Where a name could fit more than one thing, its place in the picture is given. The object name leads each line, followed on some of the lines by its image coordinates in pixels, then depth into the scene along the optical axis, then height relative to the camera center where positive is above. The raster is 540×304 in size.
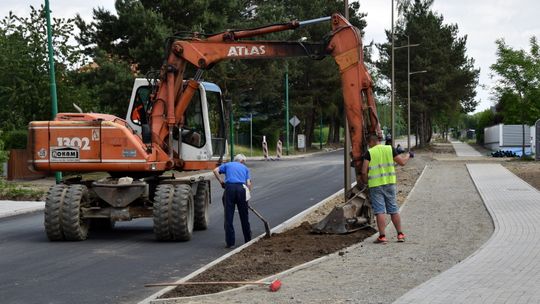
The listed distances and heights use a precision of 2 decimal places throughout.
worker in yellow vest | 11.85 -0.83
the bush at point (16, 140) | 30.41 -0.16
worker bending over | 12.62 -0.94
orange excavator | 13.14 -0.17
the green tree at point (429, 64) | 64.06 +5.62
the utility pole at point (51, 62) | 22.81 +2.24
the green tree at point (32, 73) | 29.98 +2.55
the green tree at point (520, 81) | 43.12 +2.67
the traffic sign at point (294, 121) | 59.49 +0.77
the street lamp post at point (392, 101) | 40.25 +1.52
